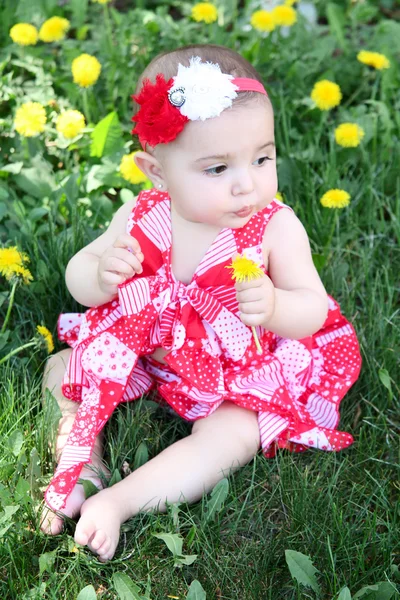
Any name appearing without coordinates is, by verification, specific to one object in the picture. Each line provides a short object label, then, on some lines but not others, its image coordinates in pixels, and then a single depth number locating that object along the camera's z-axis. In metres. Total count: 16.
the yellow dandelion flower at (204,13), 1.66
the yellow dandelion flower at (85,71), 1.55
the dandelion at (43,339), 1.32
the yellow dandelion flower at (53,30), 1.62
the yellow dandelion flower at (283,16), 1.66
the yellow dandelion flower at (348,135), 1.52
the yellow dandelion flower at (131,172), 1.48
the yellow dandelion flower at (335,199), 1.42
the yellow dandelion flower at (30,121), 1.50
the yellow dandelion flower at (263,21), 1.65
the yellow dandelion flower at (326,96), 1.57
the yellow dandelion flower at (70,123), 1.53
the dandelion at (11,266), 1.31
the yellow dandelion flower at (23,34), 1.60
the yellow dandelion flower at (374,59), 1.64
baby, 1.19
